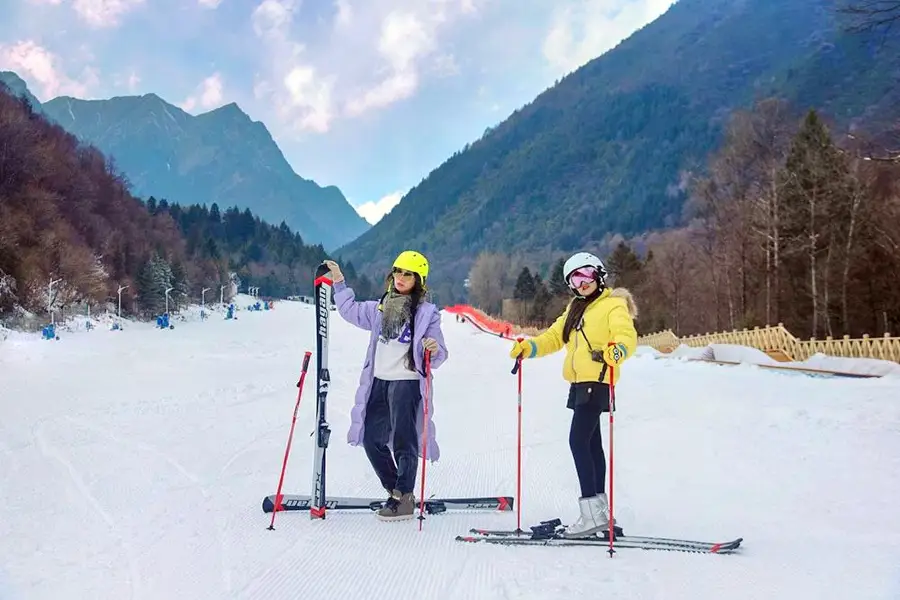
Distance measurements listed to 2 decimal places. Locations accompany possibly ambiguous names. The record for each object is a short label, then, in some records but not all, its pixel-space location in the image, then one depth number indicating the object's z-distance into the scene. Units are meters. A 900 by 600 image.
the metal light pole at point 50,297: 35.48
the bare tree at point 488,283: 119.98
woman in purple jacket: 4.66
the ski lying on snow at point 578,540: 3.86
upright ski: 4.67
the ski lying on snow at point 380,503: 4.76
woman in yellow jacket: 4.12
